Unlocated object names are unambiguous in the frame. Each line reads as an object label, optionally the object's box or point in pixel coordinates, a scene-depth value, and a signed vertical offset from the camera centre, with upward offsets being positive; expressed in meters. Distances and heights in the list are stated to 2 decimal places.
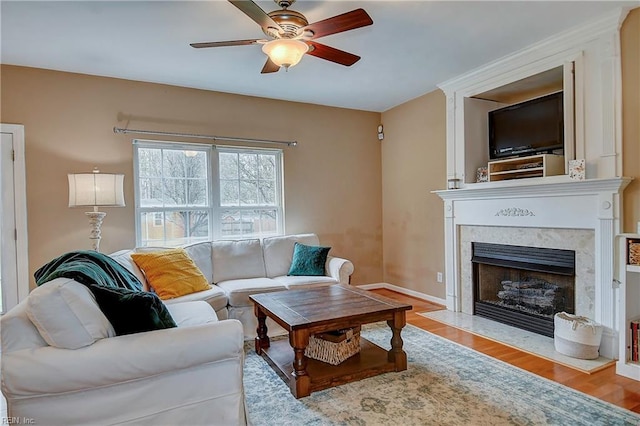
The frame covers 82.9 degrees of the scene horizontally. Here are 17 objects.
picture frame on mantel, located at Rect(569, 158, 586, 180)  2.88 +0.28
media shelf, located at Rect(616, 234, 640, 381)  2.49 -0.73
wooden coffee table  2.29 -0.79
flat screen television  3.20 +0.74
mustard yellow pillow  3.14 -0.55
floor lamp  3.18 +0.18
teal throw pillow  3.95 -0.57
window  4.06 +0.23
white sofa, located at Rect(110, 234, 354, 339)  3.26 -0.65
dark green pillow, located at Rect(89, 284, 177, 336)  1.71 -0.46
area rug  2.00 -1.18
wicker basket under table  2.57 -0.99
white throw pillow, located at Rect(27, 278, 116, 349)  1.49 -0.43
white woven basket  2.74 -1.02
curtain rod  3.88 +0.88
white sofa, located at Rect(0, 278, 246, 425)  1.49 -0.68
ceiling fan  2.14 +1.13
